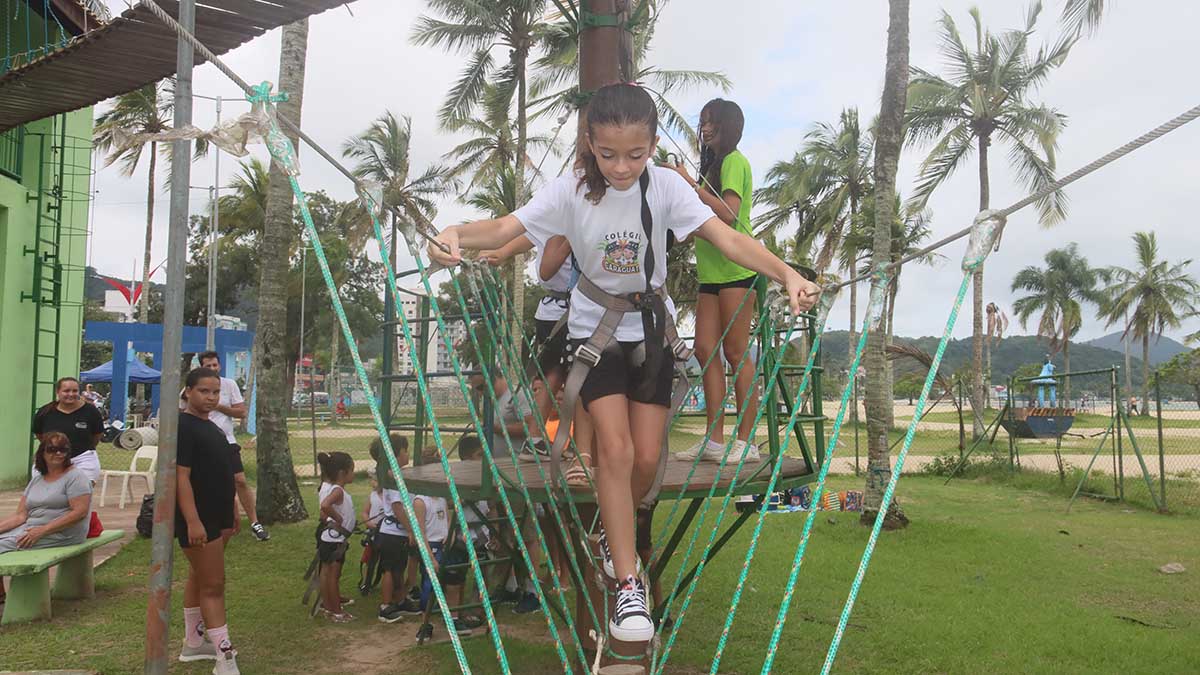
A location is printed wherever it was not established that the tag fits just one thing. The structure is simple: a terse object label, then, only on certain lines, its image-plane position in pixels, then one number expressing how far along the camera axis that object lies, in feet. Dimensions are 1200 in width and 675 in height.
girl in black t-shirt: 13.19
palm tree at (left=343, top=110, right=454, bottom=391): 100.53
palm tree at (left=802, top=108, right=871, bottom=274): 85.25
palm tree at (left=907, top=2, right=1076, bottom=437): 62.85
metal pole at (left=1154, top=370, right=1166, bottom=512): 30.81
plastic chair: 31.43
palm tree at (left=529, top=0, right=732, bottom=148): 66.69
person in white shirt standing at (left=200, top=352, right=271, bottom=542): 21.11
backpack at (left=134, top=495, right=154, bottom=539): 23.31
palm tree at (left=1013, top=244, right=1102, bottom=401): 153.17
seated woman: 17.06
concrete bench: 15.84
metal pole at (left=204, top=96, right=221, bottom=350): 47.45
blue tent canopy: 84.33
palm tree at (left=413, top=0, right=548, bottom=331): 64.95
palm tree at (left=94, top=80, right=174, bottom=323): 75.00
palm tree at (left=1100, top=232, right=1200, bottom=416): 136.98
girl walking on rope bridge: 8.08
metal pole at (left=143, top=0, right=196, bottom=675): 11.85
